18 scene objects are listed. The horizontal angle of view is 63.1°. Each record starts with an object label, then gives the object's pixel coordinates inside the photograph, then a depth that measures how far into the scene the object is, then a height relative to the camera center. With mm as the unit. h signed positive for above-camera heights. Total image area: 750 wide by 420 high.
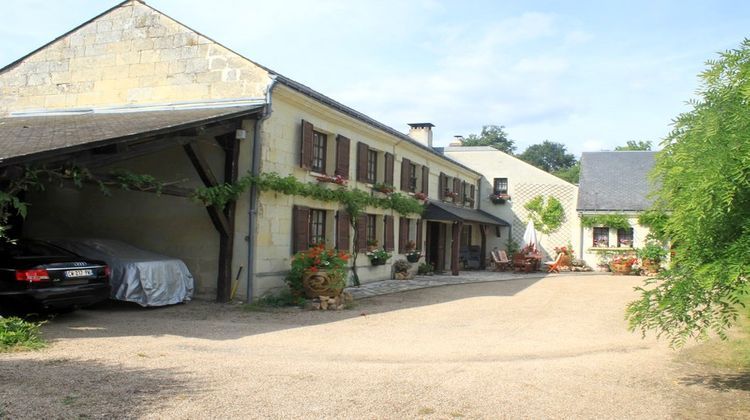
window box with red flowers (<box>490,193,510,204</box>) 27766 +2421
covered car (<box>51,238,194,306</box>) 10383 -520
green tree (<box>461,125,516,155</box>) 70500 +13045
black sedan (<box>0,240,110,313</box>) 8289 -566
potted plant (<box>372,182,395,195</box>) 17016 +1691
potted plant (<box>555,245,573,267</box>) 24922 -38
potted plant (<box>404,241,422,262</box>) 19219 -106
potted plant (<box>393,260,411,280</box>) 18234 -652
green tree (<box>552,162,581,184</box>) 59012 +8045
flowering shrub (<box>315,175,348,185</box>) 14038 +1577
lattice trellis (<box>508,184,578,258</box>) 26562 +1889
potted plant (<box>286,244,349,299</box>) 11445 -524
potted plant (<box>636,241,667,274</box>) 22734 -63
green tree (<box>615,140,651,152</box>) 52291 +9595
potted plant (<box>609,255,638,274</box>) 23078 -390
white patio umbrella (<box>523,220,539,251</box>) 24766 +619
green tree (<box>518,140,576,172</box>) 73250 +11453
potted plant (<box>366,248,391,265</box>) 16641 -226
